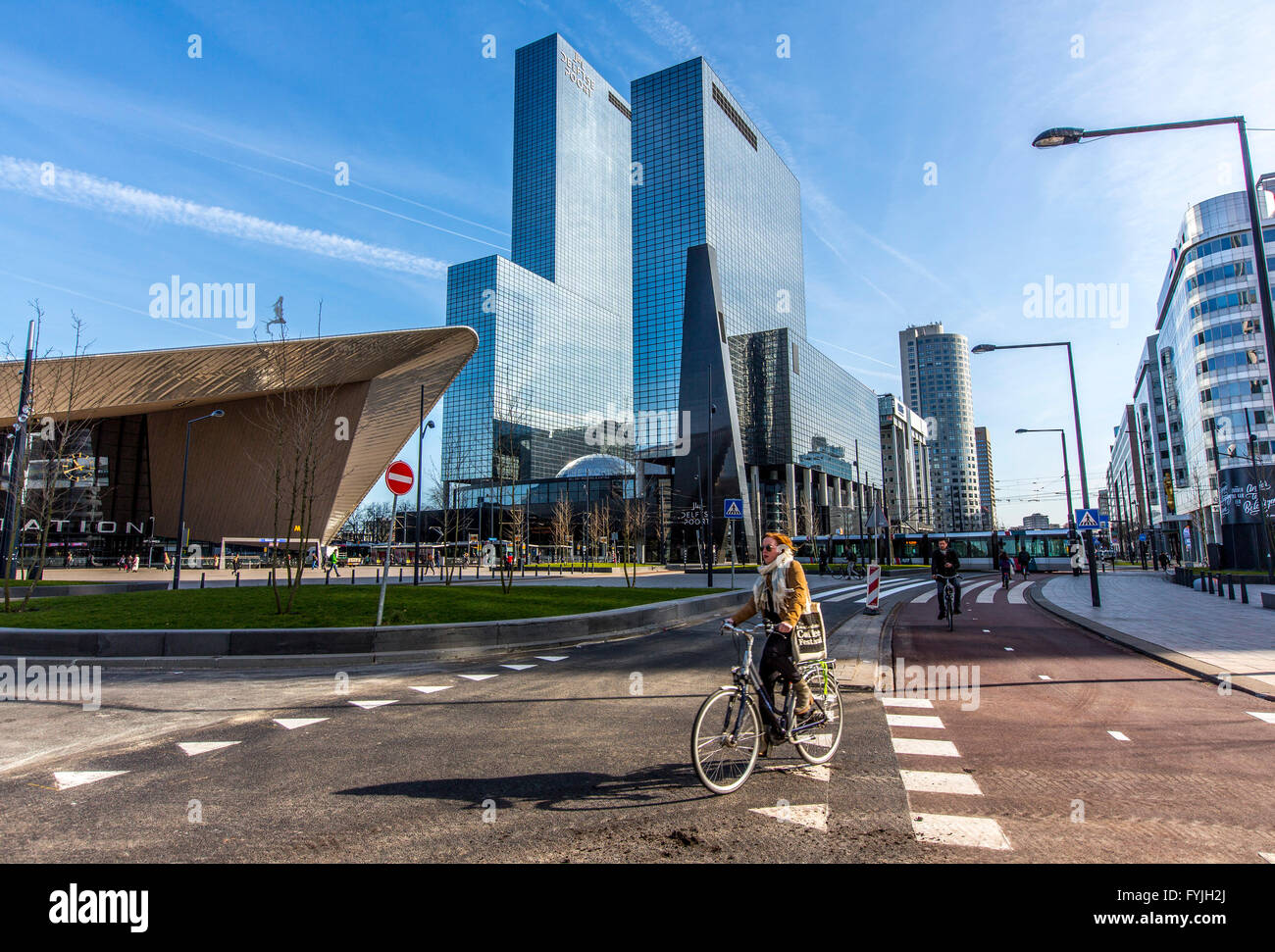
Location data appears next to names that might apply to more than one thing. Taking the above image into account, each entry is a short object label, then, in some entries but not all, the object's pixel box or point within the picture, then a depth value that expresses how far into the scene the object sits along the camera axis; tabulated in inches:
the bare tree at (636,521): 2655.0
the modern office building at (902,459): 6628.9
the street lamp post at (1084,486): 788.6
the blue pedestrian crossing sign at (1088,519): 847.1
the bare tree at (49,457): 669.3
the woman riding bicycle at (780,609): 206.2
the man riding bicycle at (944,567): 614.5
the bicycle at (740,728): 186.4
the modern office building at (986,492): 6428.2
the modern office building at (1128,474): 3688.5
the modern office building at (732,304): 4318.4
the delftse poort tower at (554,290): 5093.5
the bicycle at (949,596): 607.5
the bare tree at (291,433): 599.2
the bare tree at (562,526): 2599.9
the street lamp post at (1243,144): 378.9
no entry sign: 477.4
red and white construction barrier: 719.7
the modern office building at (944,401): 7504.9
